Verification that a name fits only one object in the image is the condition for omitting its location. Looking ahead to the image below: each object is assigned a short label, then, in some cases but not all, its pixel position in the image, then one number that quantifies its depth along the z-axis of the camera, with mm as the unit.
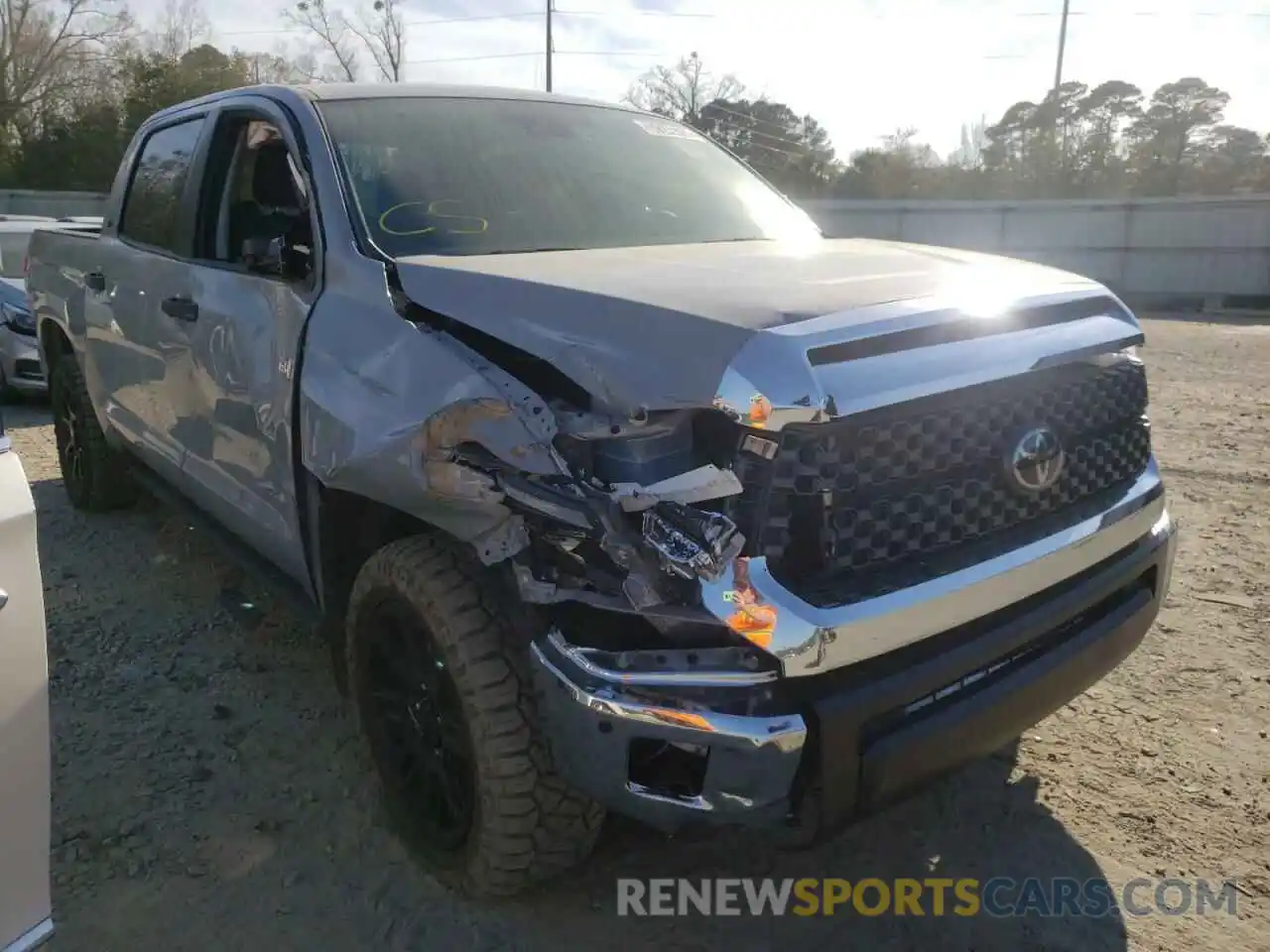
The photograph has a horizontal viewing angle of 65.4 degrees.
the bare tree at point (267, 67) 34969
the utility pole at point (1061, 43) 34250
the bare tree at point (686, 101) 40178
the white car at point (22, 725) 1655
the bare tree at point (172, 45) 37688
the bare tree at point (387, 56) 38094
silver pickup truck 1874
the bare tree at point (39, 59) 36562
